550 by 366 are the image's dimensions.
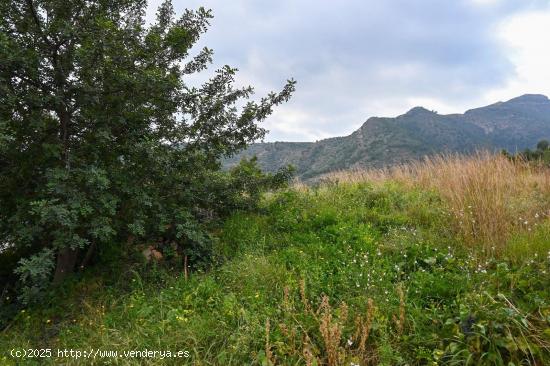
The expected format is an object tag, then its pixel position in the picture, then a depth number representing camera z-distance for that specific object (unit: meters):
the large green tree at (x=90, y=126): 3.29
